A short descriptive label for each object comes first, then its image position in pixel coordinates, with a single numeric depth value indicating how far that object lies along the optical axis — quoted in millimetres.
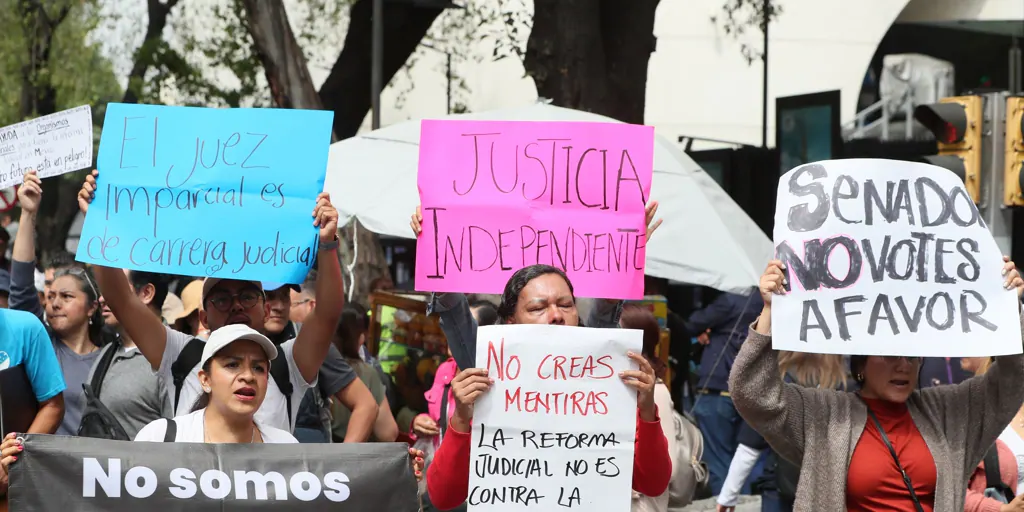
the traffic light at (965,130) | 10297
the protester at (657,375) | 5348
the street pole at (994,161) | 10305
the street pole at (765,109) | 20830
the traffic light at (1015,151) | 10250
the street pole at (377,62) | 12328
